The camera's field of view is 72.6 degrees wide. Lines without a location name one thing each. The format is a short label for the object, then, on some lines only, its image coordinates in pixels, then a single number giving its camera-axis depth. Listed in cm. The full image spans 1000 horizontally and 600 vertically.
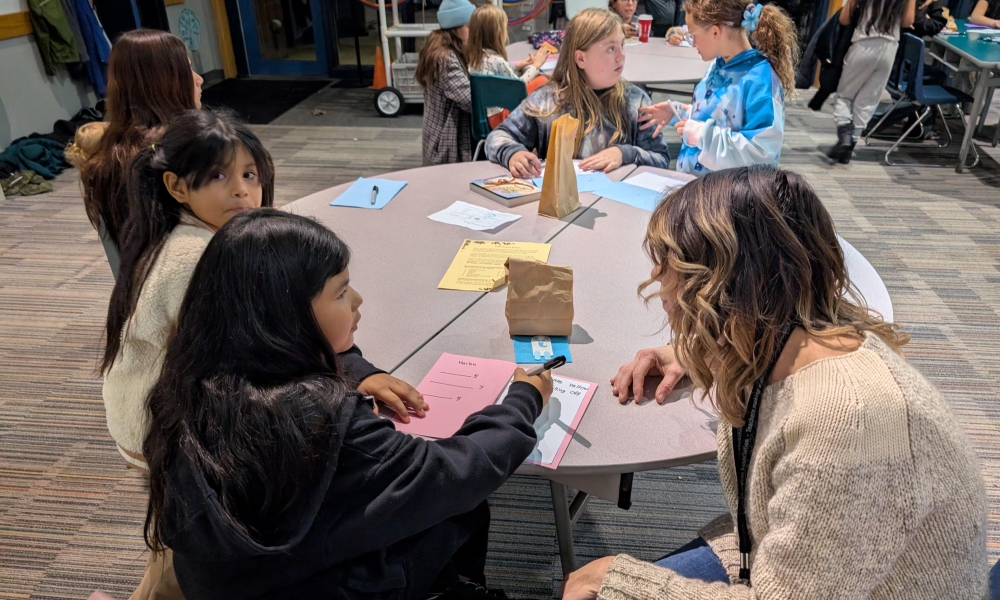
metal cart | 545
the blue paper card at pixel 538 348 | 140
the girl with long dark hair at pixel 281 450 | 93
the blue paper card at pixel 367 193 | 220
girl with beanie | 344
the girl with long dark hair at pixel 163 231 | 141
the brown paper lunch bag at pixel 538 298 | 140
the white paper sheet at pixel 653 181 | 234
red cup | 481
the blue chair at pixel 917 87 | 432
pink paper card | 122
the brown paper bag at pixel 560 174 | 195
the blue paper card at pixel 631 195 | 217
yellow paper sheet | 170
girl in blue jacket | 227
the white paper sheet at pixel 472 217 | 204
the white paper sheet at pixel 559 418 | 116
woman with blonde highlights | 82
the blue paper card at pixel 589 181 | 232
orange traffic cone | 619
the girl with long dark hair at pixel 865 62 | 441
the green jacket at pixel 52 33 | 484
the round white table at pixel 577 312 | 119
